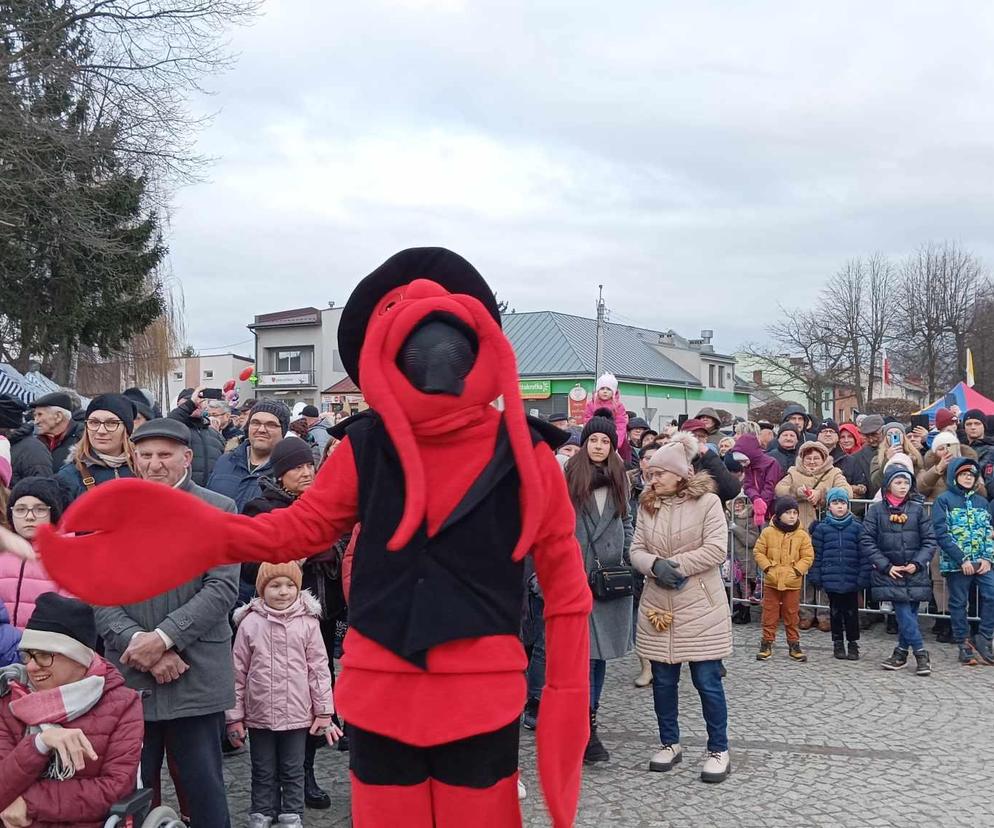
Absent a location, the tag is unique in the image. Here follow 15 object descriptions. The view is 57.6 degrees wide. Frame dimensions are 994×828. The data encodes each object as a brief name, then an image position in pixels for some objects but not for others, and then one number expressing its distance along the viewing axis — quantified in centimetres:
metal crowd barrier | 901
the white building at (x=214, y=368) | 7550
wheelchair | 320
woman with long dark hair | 534
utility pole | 3859
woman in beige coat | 504
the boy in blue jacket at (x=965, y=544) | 775
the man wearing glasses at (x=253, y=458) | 545
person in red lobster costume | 242
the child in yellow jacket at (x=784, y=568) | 785
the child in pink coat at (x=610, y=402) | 853
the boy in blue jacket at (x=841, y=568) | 785
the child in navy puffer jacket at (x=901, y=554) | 738
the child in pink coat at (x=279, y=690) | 425
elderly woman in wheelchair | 322
